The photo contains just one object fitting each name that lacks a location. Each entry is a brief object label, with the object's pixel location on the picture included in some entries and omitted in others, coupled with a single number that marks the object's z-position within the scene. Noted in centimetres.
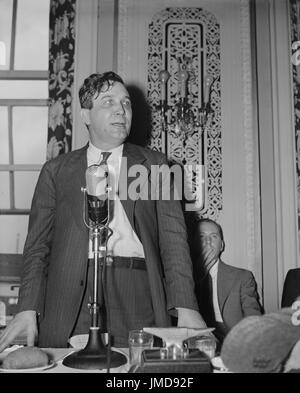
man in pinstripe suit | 152
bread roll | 103
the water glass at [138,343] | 107
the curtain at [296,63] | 280
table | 106
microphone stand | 107
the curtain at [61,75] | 273
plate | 102
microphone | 114
